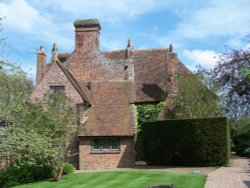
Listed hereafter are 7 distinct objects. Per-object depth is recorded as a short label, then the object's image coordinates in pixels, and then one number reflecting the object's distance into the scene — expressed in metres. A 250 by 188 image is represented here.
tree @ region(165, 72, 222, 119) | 31.59
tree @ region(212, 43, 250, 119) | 35.60
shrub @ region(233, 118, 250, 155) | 44.06
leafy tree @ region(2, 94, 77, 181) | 20.02
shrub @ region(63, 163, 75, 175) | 26.11
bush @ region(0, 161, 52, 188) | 24.44
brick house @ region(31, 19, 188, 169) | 30.08
